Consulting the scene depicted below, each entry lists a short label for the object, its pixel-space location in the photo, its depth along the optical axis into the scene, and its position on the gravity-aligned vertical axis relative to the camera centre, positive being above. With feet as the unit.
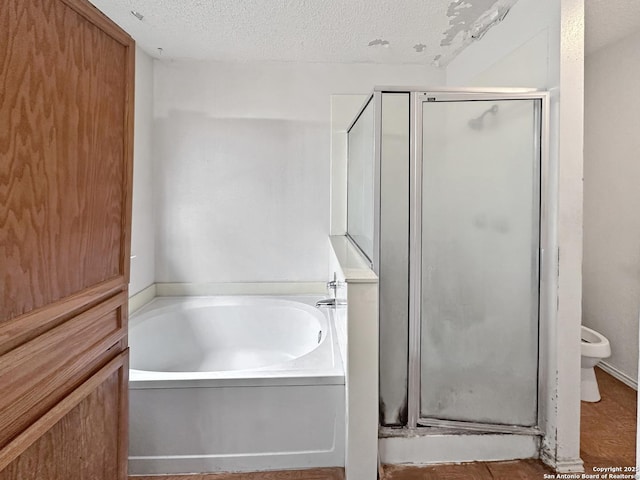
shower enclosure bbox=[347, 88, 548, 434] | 5.45 -0.18
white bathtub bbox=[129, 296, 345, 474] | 5.30 -2.58
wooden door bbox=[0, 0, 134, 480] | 2.08 -0.01
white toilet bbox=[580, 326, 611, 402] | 7.04 -2.30
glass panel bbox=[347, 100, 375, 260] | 5.83 +1.08
